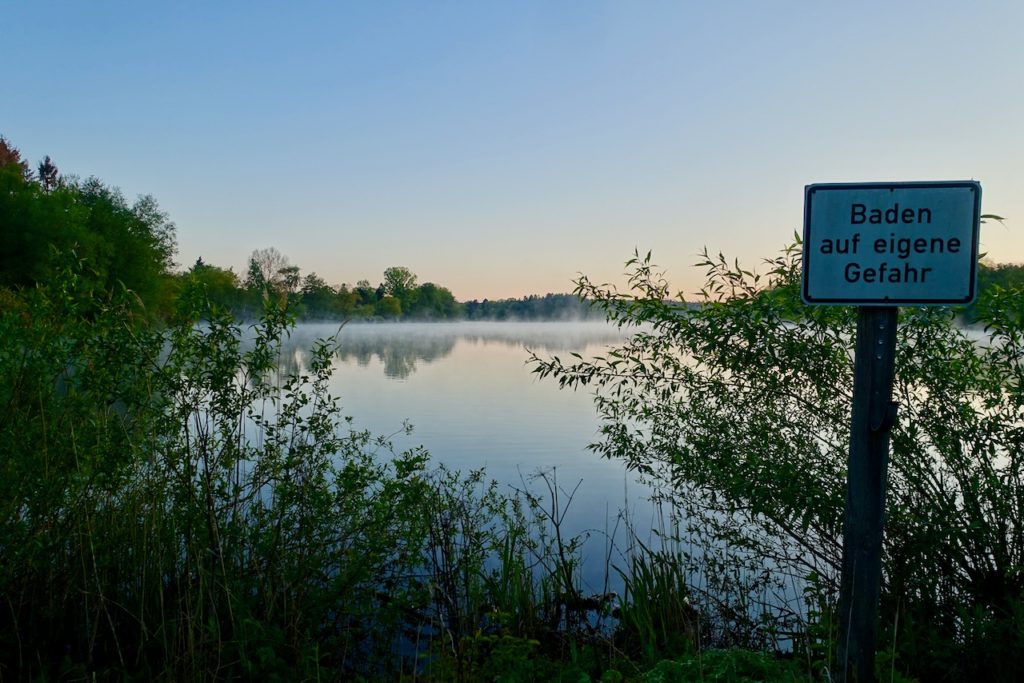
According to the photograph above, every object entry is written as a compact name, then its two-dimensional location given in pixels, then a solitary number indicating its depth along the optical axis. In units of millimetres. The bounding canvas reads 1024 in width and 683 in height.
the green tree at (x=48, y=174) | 70500
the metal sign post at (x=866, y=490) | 3150
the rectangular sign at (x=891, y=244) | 2977
